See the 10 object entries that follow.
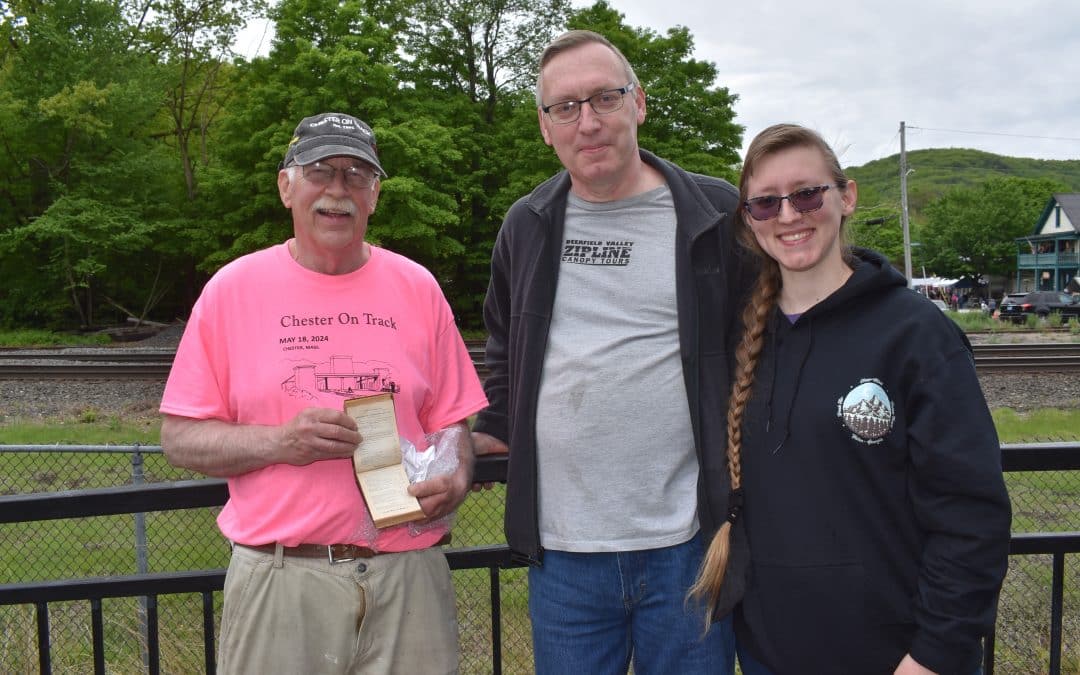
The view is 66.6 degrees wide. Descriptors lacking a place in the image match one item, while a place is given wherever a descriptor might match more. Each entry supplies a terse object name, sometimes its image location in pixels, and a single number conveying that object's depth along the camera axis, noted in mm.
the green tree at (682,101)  26750
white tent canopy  56312
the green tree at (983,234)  70188
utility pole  32194
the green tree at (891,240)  76812
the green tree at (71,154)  24891
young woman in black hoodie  1786
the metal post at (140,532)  5172
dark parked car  31719
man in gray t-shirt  2195
